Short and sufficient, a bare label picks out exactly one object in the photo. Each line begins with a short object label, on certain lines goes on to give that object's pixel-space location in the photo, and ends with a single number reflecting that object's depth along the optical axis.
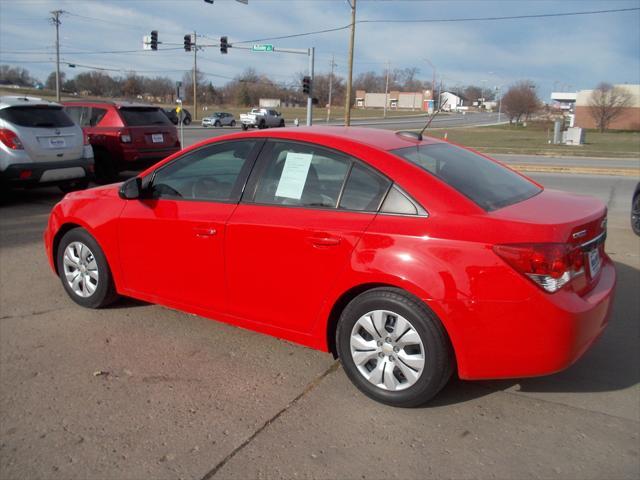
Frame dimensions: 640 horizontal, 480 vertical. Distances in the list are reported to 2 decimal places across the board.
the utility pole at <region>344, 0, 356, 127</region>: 33.00
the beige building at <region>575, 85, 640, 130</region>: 65.94
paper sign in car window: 3.61
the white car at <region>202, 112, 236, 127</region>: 51.43
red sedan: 2.93
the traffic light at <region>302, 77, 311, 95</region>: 31.87
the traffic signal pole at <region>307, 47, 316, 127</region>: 31.08
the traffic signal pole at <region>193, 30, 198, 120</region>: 59.91
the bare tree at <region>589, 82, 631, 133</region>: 61.34
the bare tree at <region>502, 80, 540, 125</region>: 72.88
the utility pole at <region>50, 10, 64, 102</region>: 57.34
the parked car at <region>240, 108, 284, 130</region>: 49.91
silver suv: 8.73
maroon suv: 11.10
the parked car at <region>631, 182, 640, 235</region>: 7.72
